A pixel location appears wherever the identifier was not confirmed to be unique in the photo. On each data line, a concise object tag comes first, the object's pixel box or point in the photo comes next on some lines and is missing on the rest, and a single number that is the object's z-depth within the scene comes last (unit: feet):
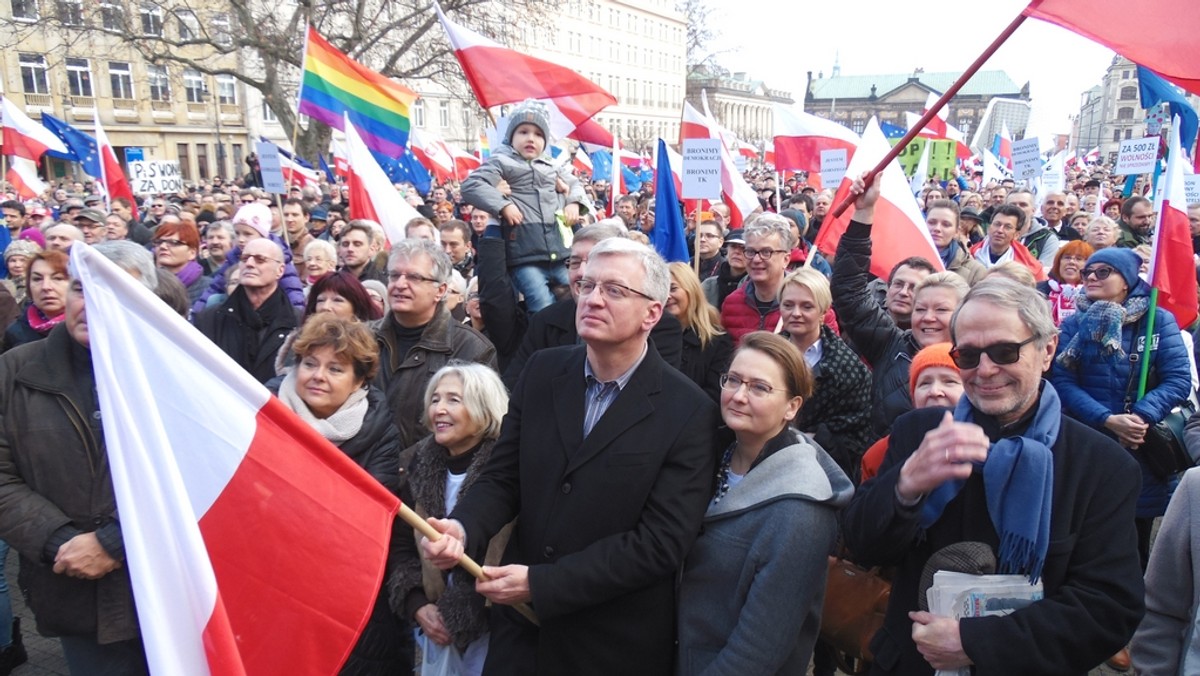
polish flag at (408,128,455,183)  47.70
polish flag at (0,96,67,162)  39.11
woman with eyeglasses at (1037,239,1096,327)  17.58
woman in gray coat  7.02
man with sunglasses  5.92
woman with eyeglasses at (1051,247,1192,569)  13.04
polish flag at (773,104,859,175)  30.30
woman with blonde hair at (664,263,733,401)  12.02
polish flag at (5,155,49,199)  40.96
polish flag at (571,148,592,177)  64.08
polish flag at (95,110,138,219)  32.65
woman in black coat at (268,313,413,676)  9.58
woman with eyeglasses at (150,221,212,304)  18.42
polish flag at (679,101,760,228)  25.62
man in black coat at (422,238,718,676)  7.22
